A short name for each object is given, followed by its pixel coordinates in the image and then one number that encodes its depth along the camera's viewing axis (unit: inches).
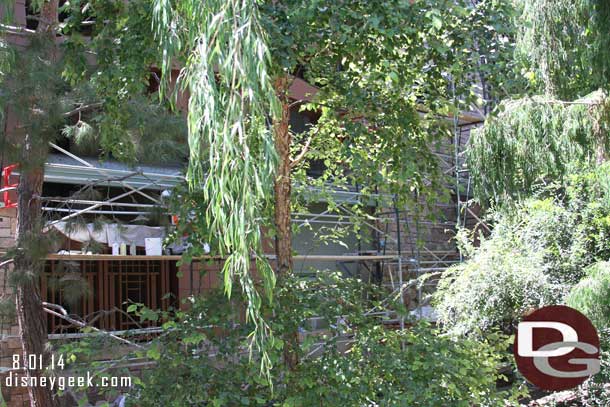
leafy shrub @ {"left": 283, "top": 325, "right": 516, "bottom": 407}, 254.5
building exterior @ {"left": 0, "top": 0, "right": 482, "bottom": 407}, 297.9
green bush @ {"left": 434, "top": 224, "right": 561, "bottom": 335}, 415.2
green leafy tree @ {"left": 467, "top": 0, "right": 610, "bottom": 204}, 344.2
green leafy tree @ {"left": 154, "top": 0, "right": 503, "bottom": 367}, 177.0
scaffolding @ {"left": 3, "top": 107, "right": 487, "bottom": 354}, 334.3
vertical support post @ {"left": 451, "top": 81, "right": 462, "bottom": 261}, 293.3
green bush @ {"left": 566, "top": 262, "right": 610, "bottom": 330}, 354.0
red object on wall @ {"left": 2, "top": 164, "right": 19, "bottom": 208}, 326.0
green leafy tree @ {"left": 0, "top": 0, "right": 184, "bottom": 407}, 264.5
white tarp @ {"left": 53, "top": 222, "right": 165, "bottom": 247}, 286.4
